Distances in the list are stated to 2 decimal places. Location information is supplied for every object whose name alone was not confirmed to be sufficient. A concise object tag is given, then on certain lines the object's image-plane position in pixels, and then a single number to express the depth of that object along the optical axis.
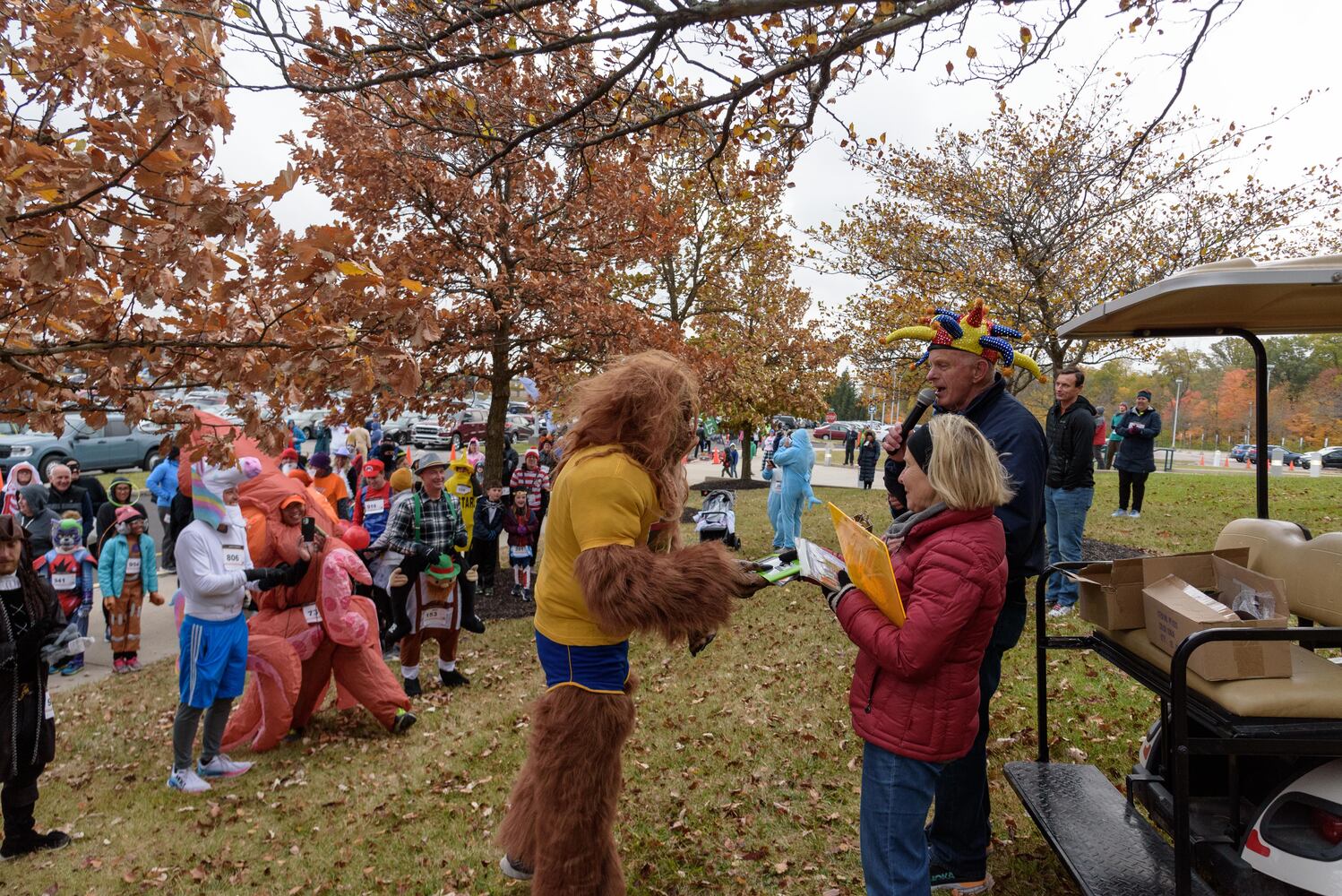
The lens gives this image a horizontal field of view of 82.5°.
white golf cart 2.34
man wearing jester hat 3.12
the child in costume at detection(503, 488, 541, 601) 10.26
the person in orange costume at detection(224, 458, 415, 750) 5.63
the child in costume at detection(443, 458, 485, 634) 10.08
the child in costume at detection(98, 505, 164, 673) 7.59
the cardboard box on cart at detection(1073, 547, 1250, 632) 3.07
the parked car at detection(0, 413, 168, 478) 20.92
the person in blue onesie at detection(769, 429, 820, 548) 11.20
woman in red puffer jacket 2.53
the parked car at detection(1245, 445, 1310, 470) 36.03
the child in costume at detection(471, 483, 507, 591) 10.16
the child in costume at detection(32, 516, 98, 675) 7.93
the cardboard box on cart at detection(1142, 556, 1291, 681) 2.44
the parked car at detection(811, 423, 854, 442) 49.03
